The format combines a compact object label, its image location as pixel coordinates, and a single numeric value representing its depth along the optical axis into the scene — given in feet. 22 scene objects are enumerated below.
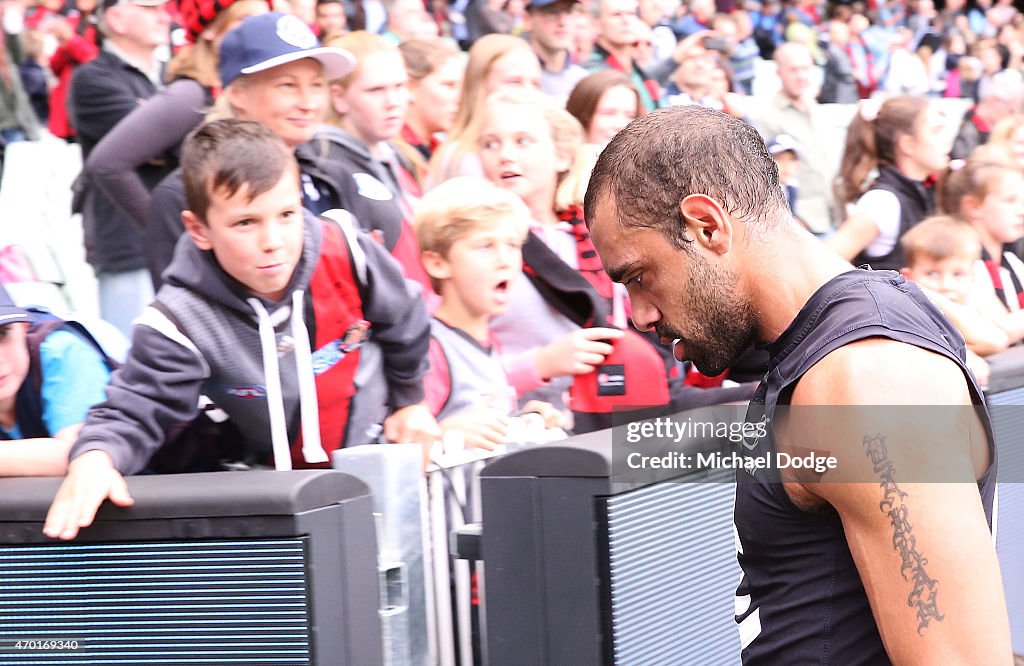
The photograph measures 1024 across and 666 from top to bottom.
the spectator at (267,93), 12.78
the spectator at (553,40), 21.24
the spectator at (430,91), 18.49
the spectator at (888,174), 17.92
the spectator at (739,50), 36.22
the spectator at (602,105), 17.53
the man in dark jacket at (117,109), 15.70
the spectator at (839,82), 40.81
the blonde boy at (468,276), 12.37
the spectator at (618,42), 22.86
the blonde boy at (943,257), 15.53
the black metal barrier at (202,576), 6.31
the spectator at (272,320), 9.34
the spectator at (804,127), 25.16
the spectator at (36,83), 22.06
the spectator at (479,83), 15.66
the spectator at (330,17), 27.63
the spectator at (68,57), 18.04
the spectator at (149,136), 14.12
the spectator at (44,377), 9.30
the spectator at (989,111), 32.34
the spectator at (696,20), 40.14
